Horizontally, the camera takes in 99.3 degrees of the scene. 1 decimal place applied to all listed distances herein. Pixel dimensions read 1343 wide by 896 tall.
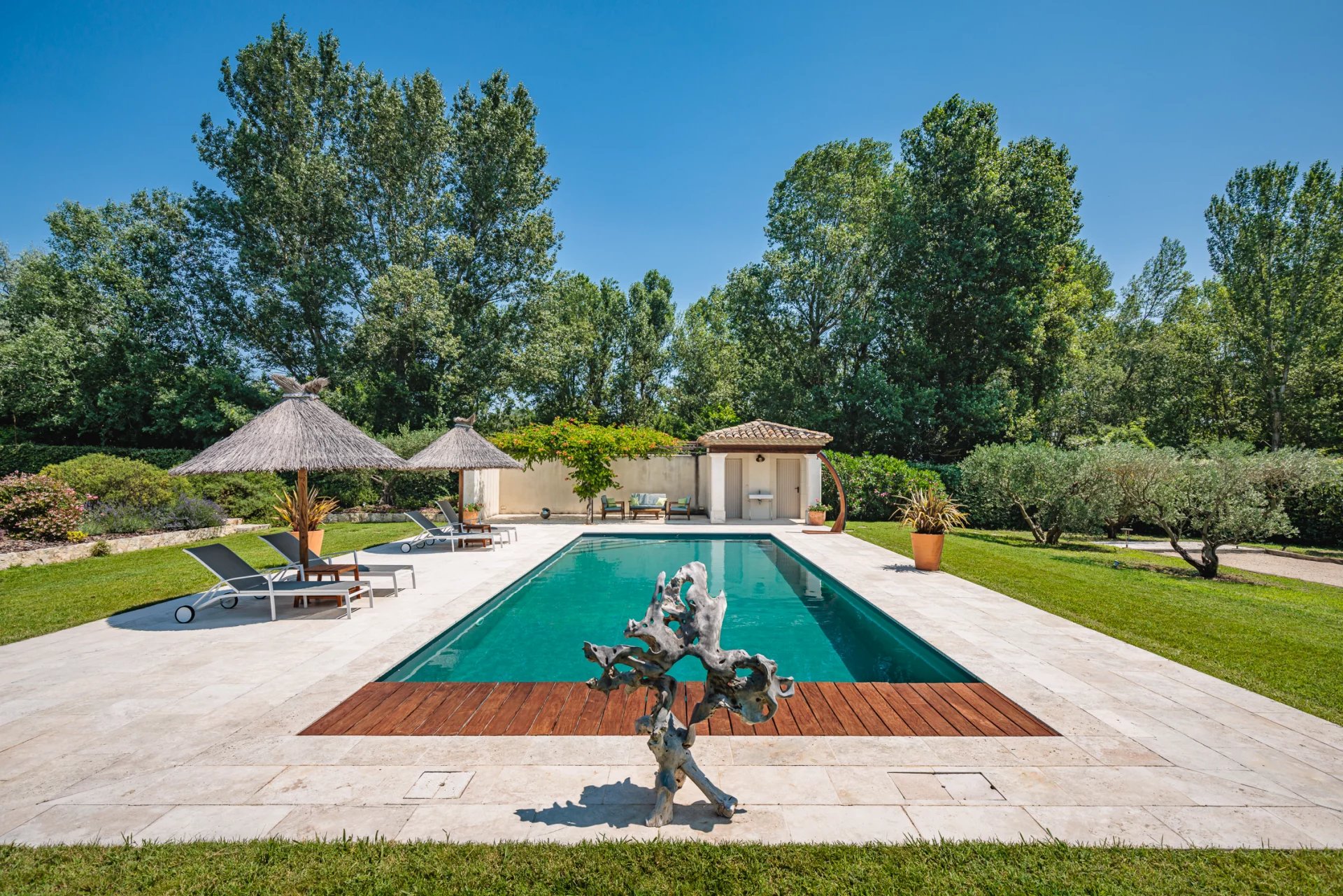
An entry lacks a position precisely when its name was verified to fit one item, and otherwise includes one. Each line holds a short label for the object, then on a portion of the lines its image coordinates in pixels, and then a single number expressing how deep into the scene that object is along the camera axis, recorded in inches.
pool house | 621.9
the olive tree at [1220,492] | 334.3
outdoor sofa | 652.9
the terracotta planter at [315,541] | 392.2
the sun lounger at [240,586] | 244.1
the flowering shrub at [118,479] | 463.5
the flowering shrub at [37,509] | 396.8
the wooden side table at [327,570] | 272.2
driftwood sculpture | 97.1
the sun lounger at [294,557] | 284.4
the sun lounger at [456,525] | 446.6
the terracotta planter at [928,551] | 338.0
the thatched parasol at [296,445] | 261.7
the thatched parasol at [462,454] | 459.2
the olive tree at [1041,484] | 481.7
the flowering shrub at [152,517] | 445.7
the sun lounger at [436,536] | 425.2
